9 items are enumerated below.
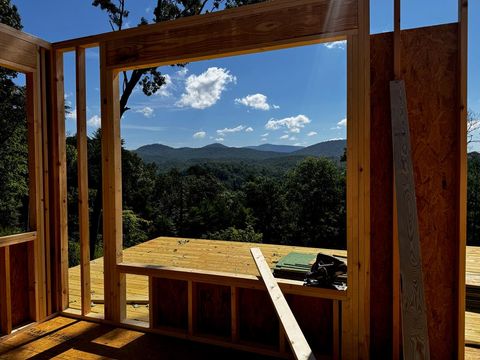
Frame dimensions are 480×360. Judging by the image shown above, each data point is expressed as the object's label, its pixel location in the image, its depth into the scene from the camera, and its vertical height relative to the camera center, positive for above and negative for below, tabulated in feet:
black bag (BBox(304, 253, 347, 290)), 8.14 -2.77
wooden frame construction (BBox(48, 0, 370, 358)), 7.39 +3.20
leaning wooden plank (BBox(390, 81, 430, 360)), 4.60 -1.24
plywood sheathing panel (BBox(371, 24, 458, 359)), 7.15 +0.29
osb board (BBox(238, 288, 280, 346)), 8.61 -4.11
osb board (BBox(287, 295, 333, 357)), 8.13 -3.90
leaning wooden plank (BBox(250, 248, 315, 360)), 5.83 -3.20
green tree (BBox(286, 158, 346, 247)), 71.36 -7.71
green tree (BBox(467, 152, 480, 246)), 52.95 -5.36
